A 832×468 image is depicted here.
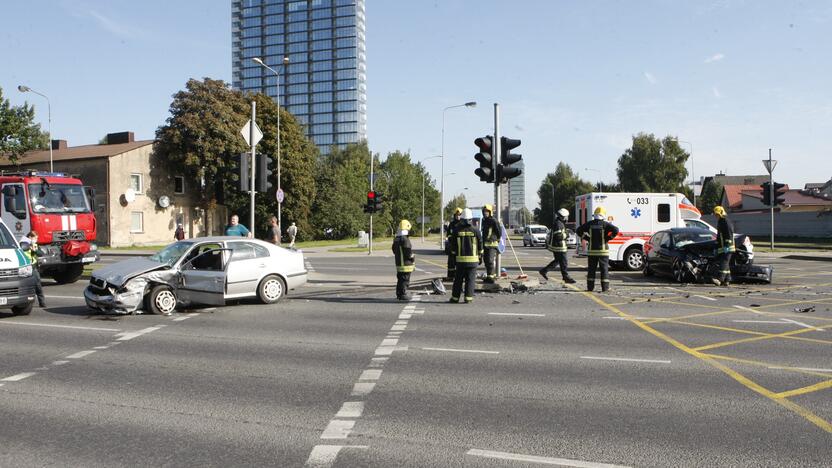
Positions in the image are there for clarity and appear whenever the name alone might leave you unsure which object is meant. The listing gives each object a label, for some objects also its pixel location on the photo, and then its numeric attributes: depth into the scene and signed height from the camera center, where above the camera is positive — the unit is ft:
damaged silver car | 37.50 -2.63
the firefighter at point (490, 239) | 48.55 -0.61
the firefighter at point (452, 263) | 54.60 -2.71
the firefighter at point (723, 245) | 49.19 -1.29
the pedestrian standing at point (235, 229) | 54.34 +0.41
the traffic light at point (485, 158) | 49.94 +5.73
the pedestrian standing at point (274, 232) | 61.31 +0.12
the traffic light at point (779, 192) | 100.37 +5.66
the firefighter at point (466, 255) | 41.70 -1.58
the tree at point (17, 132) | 159.12 +26.39
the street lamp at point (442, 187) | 140.79 +11.60
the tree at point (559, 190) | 309.63 +20.19
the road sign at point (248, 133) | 57.54 +9.03
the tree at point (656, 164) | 251.80 +25.85
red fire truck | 55.62 +1.60
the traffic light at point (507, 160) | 49.19 +5.55
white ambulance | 68.59 +1.44
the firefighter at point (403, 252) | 43.34 -1.36
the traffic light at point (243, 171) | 52.06 +5.11
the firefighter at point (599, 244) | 47.32 -1.05
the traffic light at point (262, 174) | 53.42 +5.07
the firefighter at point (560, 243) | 50.31 -1.00
